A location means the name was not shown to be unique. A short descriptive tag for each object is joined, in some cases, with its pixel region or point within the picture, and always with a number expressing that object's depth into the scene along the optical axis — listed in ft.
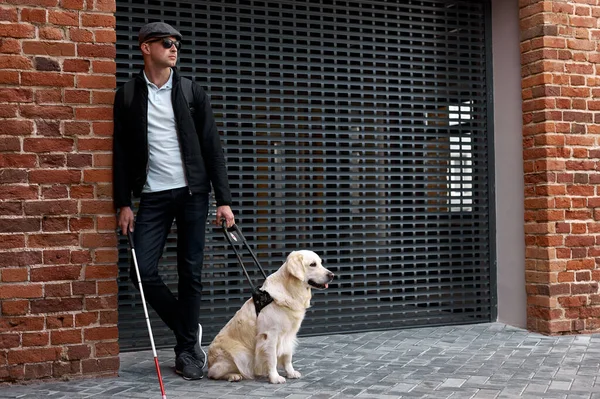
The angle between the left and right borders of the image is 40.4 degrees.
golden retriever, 18.34
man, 19.03
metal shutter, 23.97
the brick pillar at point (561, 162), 25.03
